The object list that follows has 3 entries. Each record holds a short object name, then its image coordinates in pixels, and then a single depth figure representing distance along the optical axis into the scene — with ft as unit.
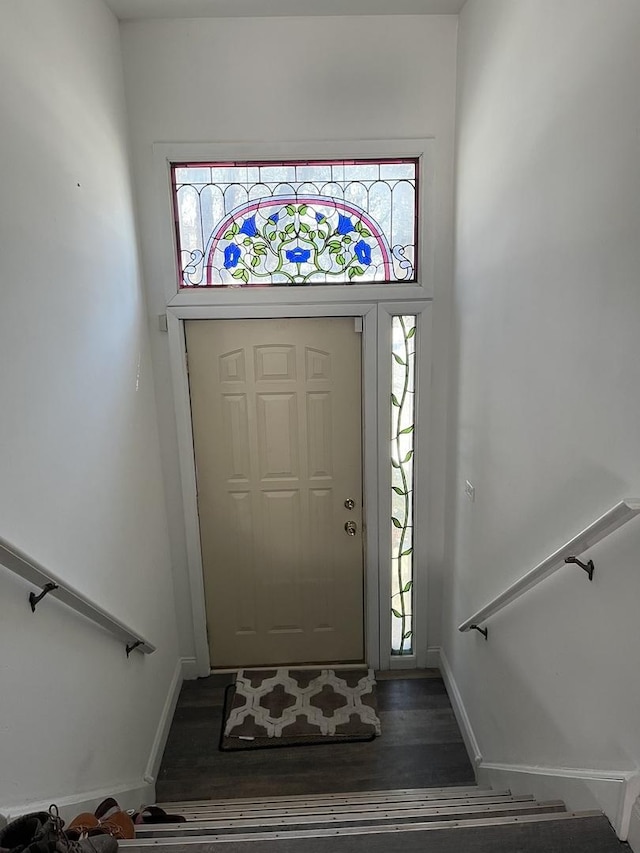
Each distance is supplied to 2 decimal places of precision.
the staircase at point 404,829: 5.03
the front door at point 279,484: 10.10
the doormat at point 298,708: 10.02
